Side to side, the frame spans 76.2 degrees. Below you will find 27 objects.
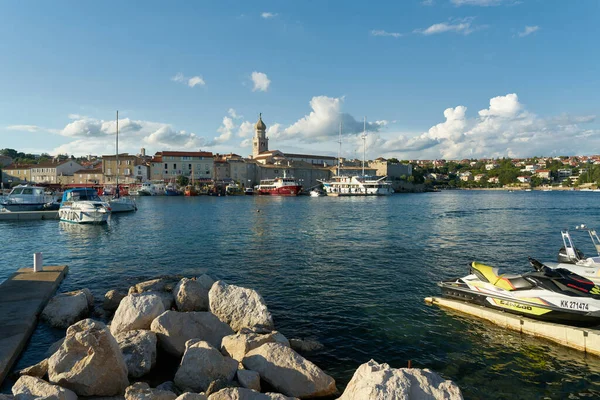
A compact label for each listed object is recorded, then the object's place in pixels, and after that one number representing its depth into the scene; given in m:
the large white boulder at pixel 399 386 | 4.80
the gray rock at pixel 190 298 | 9.56
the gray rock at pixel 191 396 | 4.98
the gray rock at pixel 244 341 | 6.87
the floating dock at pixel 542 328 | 8.09
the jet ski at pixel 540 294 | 8.78
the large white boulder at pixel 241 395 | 5.12
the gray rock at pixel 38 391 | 5.11
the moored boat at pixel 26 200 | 39.03
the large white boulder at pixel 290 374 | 6.20
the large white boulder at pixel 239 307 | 8.47
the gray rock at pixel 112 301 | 10.26
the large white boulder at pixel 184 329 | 7.31
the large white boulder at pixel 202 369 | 6.04
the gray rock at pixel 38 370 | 6.18
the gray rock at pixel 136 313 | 7.84
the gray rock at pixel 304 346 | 8.01
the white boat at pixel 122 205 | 43.59
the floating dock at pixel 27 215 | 35.19
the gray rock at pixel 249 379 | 5.90
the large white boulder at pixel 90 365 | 5.61
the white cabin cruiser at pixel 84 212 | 31.92
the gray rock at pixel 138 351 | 6.62
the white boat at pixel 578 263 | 11.60
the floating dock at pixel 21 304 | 7.32
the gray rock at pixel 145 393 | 5.24
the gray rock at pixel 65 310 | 9.16
